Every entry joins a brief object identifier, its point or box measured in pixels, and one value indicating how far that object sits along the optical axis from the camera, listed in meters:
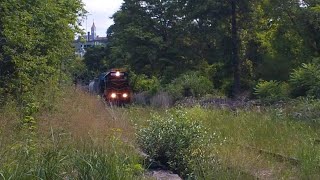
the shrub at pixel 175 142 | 9.99
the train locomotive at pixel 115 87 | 38.34
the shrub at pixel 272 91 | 28.50
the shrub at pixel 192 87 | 37.78
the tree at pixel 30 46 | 12.28
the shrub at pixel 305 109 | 17.56
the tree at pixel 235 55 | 39.16
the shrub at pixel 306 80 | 25.96
